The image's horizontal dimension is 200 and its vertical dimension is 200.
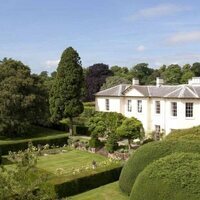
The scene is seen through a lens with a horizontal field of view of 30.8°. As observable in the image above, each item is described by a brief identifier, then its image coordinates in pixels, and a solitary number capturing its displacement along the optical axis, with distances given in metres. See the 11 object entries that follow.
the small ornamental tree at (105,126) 34.50
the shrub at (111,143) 33.41
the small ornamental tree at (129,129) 34.09
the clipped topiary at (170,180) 13.59
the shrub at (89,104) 70.28
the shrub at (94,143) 35.65
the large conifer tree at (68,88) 41.22
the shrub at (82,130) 44.01
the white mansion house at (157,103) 36.47
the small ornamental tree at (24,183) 12.54
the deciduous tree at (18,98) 37.38
